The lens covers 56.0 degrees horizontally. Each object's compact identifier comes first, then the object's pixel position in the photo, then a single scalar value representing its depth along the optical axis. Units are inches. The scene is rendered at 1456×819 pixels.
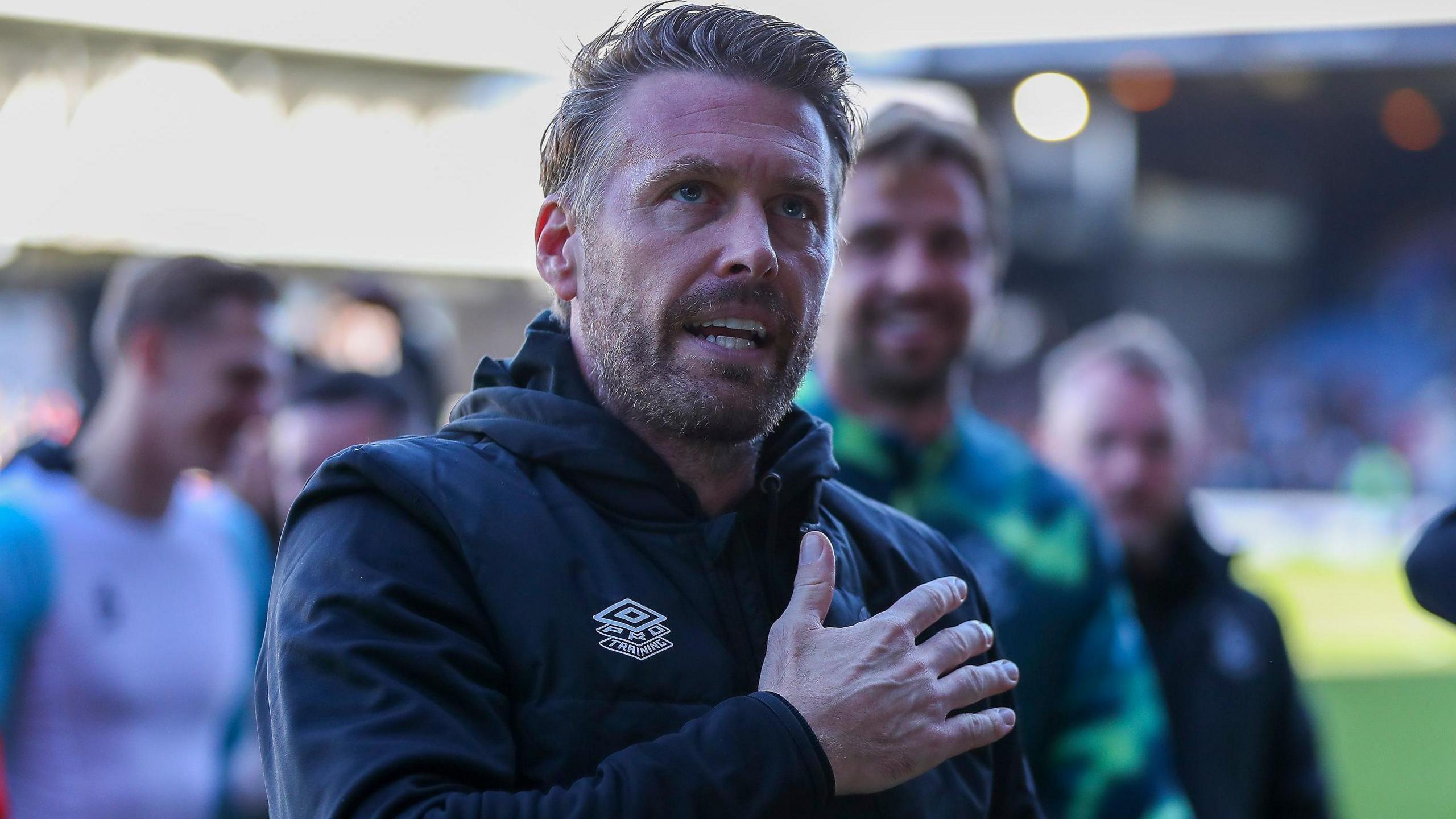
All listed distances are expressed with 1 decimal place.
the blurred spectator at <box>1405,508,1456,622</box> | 91.4
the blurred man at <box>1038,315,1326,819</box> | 148.1
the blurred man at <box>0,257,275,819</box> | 130.6
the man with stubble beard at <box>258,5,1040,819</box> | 53.7
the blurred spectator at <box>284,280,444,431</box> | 201.5
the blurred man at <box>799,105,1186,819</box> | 109.8
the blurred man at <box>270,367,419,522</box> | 165.6
